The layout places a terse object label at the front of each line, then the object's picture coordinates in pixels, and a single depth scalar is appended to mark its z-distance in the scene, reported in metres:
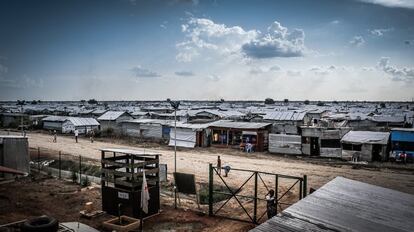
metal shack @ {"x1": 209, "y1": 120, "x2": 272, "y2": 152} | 40.91
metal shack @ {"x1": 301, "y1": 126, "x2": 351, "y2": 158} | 36.06
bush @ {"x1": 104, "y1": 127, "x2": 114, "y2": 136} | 55.38
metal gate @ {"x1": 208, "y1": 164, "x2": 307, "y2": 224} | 14.05
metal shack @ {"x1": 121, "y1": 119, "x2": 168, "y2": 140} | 49.53
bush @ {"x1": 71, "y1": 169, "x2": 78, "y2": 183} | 21.71
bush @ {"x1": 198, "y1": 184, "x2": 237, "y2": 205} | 19.04
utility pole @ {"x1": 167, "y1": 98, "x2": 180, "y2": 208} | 22.98
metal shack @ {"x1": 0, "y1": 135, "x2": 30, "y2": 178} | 22.50
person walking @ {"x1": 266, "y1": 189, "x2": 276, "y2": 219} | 13.62
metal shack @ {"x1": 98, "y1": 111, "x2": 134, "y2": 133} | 56.42
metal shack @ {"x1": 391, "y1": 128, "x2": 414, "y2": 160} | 32.38
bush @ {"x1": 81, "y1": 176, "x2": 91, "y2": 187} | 20.62
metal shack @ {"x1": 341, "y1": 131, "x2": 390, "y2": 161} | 33.28
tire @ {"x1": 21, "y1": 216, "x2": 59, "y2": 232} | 10.83
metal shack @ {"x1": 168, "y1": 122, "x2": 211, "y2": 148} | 43.81
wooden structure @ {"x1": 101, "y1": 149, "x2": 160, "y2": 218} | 14.16
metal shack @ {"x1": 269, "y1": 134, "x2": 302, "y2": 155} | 37.81
